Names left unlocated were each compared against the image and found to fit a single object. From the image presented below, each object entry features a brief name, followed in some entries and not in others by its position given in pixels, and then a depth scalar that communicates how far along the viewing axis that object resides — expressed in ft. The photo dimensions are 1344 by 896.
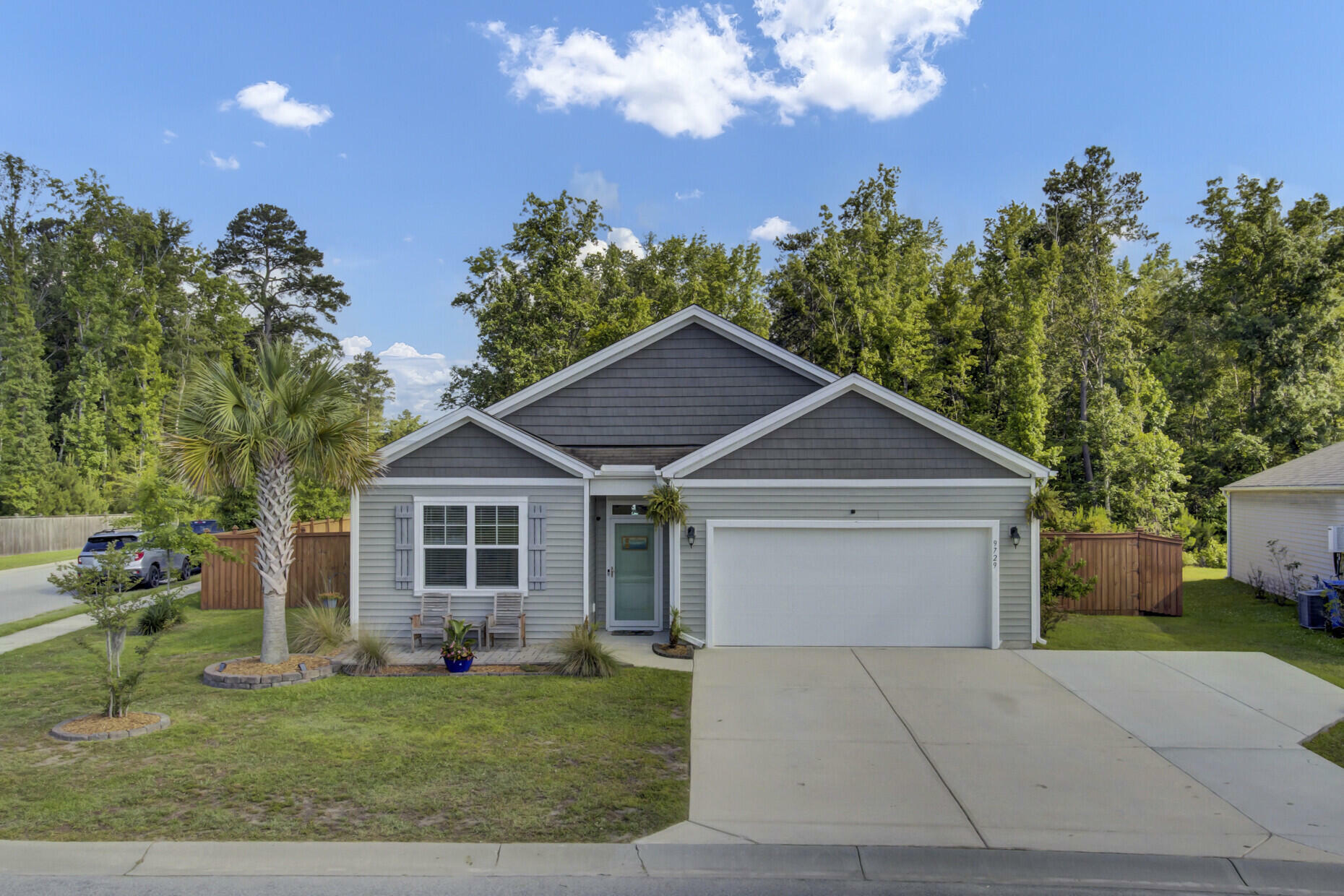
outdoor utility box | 44.55
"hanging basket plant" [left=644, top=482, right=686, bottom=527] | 39.81
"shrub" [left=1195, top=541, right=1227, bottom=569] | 78.89
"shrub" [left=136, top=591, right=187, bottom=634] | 44.43
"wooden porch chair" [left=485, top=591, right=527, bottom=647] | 40.11
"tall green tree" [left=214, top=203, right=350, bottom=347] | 150.51
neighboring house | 50.08
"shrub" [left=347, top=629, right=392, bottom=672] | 35.19
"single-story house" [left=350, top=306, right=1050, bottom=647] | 40.11
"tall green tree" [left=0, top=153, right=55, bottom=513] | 103.81
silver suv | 61.87
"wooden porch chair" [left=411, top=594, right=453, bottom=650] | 39.96
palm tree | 33.81
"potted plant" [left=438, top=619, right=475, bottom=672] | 35.04
